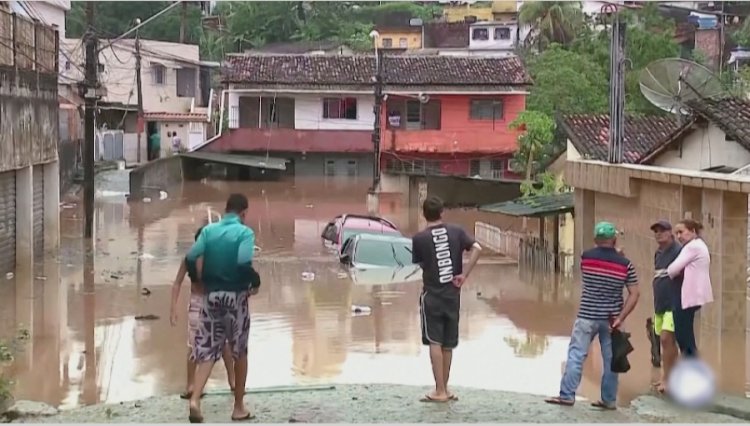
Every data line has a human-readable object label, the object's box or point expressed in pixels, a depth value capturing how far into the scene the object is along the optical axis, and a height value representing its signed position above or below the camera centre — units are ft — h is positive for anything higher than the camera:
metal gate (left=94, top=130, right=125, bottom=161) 150.82 -0.28
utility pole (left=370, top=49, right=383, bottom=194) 126.00 +3.00
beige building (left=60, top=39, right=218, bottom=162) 171.42 +8.84
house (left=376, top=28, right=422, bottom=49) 224.74 +23.29
